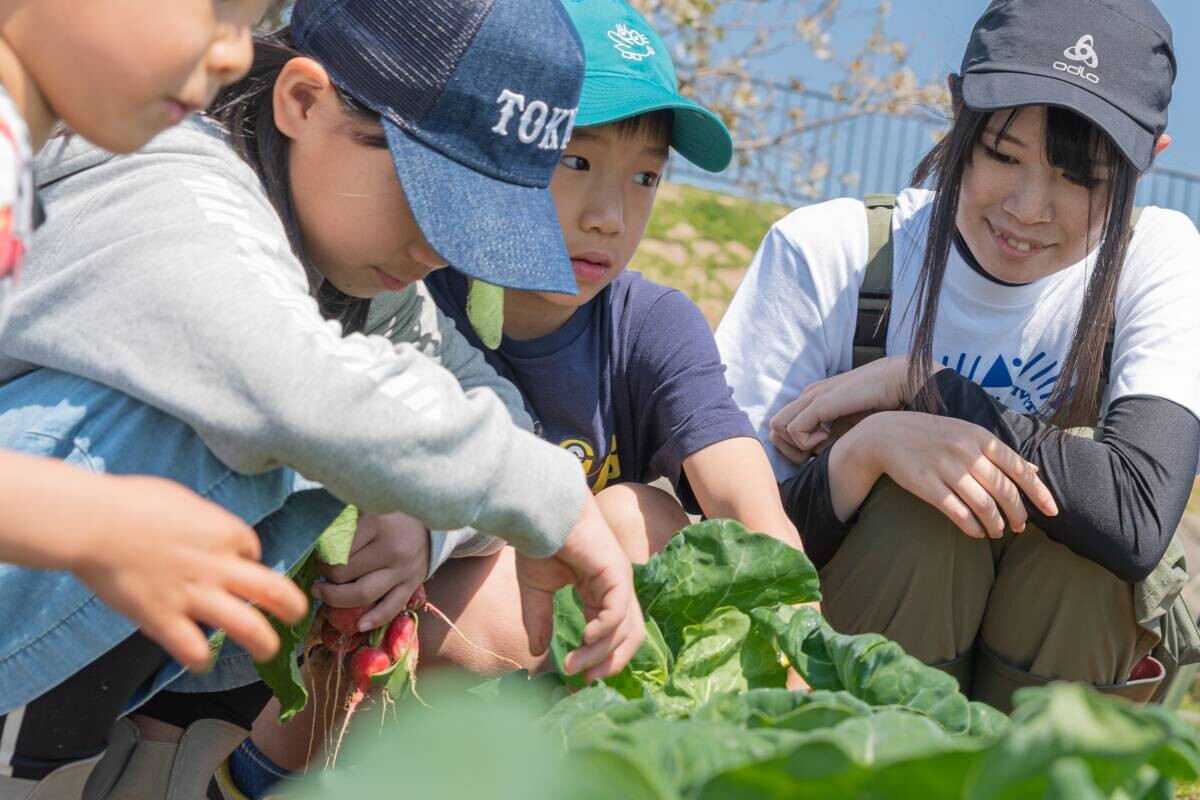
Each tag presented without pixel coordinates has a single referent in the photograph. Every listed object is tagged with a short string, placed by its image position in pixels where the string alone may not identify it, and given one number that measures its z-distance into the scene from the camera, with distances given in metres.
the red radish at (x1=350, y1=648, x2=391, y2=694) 1.89
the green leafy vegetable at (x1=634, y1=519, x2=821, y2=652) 1.85
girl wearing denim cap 1.29
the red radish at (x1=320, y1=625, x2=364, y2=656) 1.90
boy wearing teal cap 2.12
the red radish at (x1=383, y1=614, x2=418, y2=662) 1.92
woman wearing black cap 2.25
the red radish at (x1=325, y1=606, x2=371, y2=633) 1.87
